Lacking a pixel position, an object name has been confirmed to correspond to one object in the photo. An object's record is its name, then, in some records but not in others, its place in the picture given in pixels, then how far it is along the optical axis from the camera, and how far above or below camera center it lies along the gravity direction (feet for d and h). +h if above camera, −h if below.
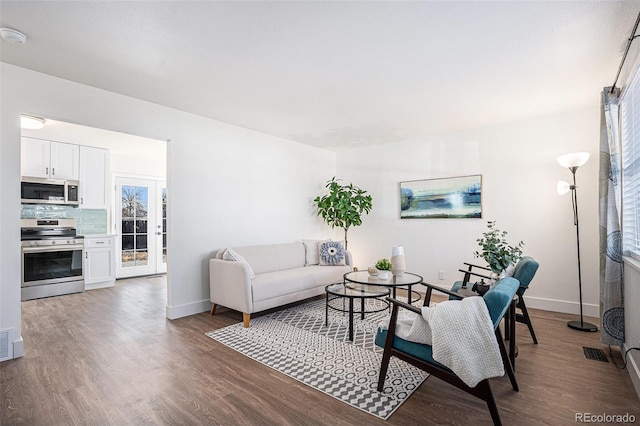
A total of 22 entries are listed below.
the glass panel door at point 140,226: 20.99 -0.52
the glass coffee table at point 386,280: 10.73 -2.31
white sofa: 11.56 -2.47
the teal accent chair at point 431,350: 5.89 -2.89
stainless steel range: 15.71 -1.98
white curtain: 8.94 -0.44
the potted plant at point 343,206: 18.01 +0.62
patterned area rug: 7.11 -3.97
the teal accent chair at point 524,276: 9.17 -1.84
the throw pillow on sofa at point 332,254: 15.87 -1.89
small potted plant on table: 11.71 -1.95
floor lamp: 11.11 +1.08
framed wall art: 15.29 +0.88
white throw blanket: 5.69 -2.33
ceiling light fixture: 11.24 +3.58
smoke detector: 7.21 +4.34
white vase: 12.80 -1.81
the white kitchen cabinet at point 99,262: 17.81 -2.44
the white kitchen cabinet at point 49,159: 16.35 +3.30
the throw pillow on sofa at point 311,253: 16.35 -1.88
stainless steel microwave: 16.34 +1.56
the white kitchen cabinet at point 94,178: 18.35 +2.48
